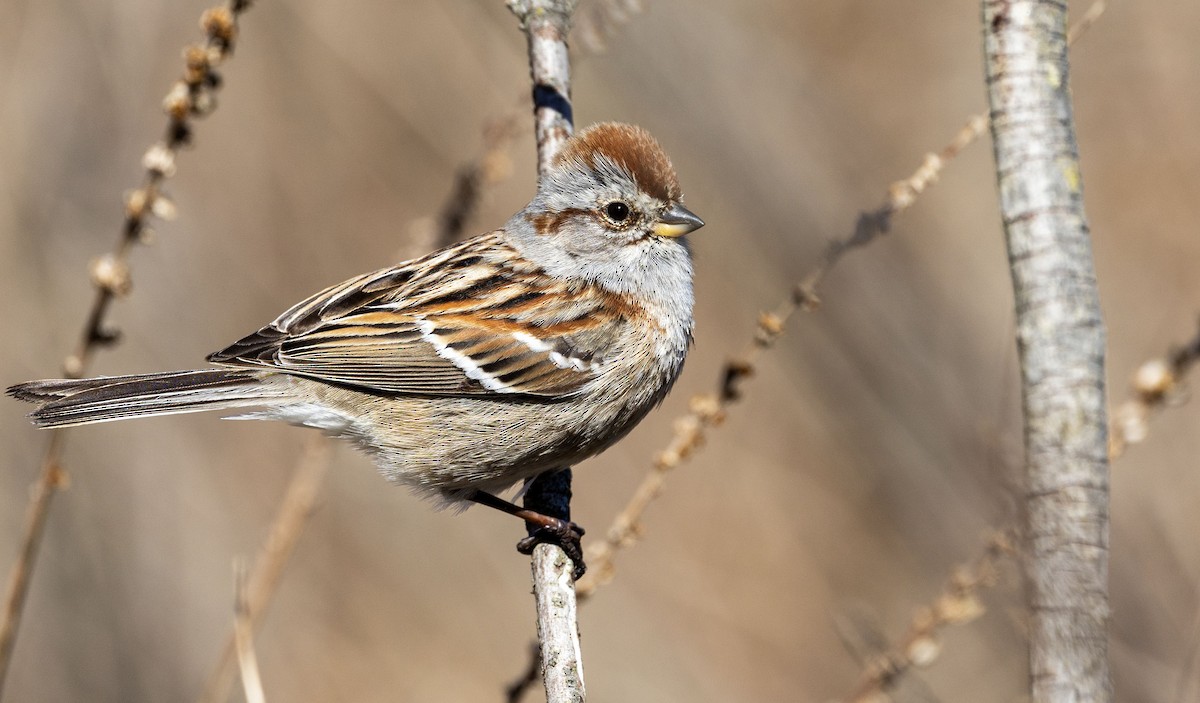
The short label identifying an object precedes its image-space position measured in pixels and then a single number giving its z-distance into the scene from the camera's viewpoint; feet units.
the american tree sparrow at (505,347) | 22.75
